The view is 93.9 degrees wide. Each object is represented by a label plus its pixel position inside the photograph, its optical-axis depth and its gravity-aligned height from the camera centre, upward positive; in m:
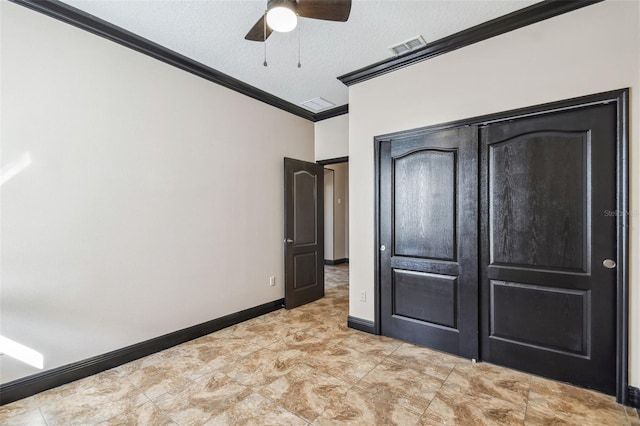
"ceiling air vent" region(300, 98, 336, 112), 4.13 +1.49
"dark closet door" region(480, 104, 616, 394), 2.15 -0.30
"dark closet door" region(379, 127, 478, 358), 2.71 -0.32
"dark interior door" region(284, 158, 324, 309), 4.16 -0.34
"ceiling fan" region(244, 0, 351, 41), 1.78 +1.25
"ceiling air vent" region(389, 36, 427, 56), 2.75 +1.54
